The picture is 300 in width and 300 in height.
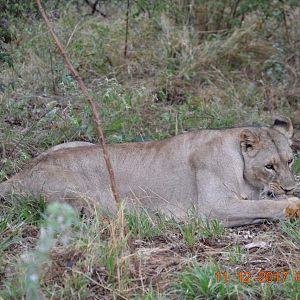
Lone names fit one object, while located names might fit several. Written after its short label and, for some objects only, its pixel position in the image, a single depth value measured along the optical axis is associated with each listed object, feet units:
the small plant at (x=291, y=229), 30.62
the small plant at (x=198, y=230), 30.50
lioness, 34.69
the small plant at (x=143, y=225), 31.31
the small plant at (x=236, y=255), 28.51
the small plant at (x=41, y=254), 18.50
